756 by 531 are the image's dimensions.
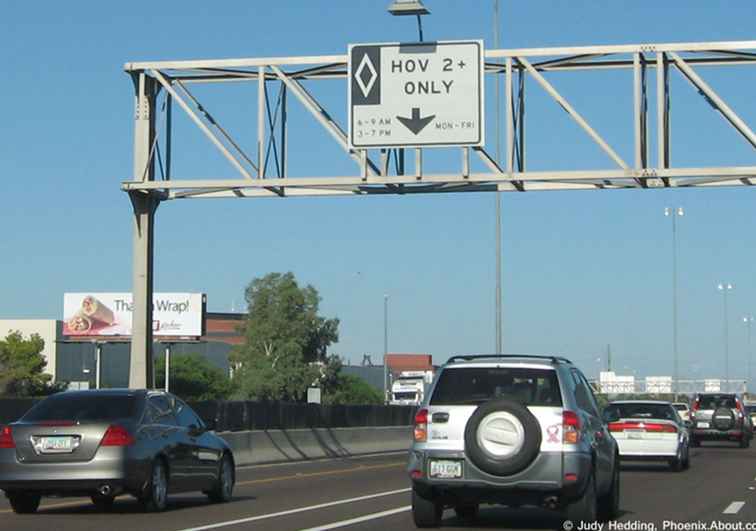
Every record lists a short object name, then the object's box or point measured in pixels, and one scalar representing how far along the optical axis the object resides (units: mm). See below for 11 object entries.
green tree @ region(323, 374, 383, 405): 116938
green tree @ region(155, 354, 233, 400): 112562
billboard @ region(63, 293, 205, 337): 96688
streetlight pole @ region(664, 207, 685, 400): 88312
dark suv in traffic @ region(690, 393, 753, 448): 47656
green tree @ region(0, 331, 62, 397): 97188
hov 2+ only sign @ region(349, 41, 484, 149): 28141
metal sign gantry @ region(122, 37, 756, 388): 28172
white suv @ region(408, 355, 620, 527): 15273
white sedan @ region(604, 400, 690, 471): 31078
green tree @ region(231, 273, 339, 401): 113088
